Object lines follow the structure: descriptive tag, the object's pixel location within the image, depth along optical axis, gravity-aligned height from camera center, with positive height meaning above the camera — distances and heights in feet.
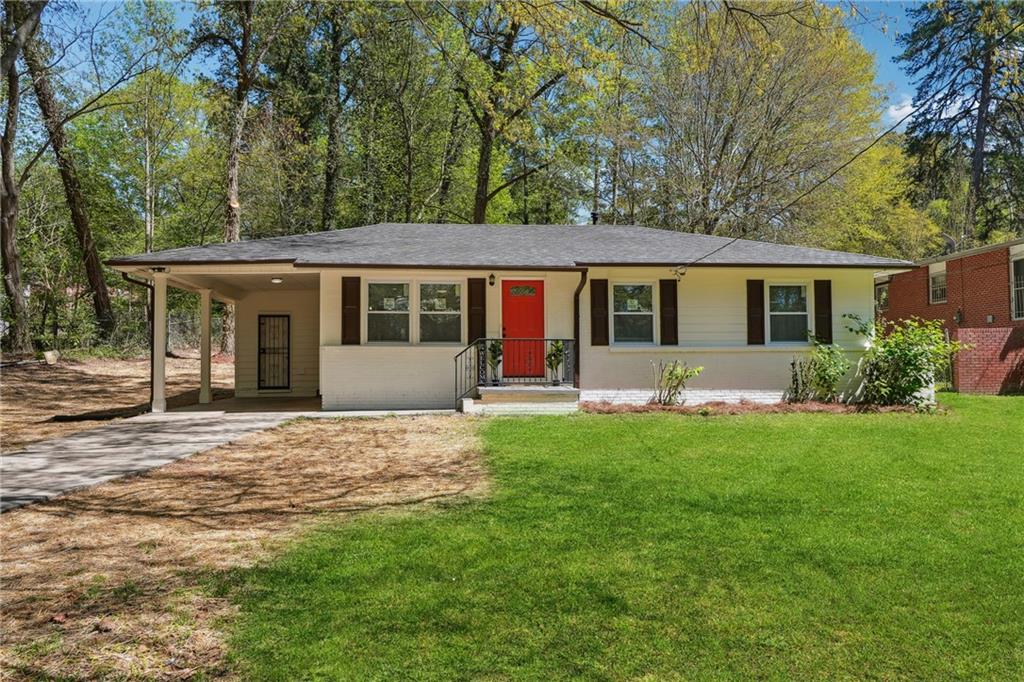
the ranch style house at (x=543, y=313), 36.45 +2.53
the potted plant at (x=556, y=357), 37.27 -0.38
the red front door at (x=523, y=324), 38.32 +1.84
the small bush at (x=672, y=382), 36.76 -2.03
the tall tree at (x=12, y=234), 55.47 +11.96
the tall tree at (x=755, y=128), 59.16 +23.77
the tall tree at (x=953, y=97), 71.87 +35.06
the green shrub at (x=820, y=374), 36.73 -1.66
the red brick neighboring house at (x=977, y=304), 45.34 +4.68
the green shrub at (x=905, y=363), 35.04 -0.93
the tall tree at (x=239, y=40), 61.11 +34.91
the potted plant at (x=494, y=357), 37.09 -0.34
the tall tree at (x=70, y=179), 55.31 +18.28
